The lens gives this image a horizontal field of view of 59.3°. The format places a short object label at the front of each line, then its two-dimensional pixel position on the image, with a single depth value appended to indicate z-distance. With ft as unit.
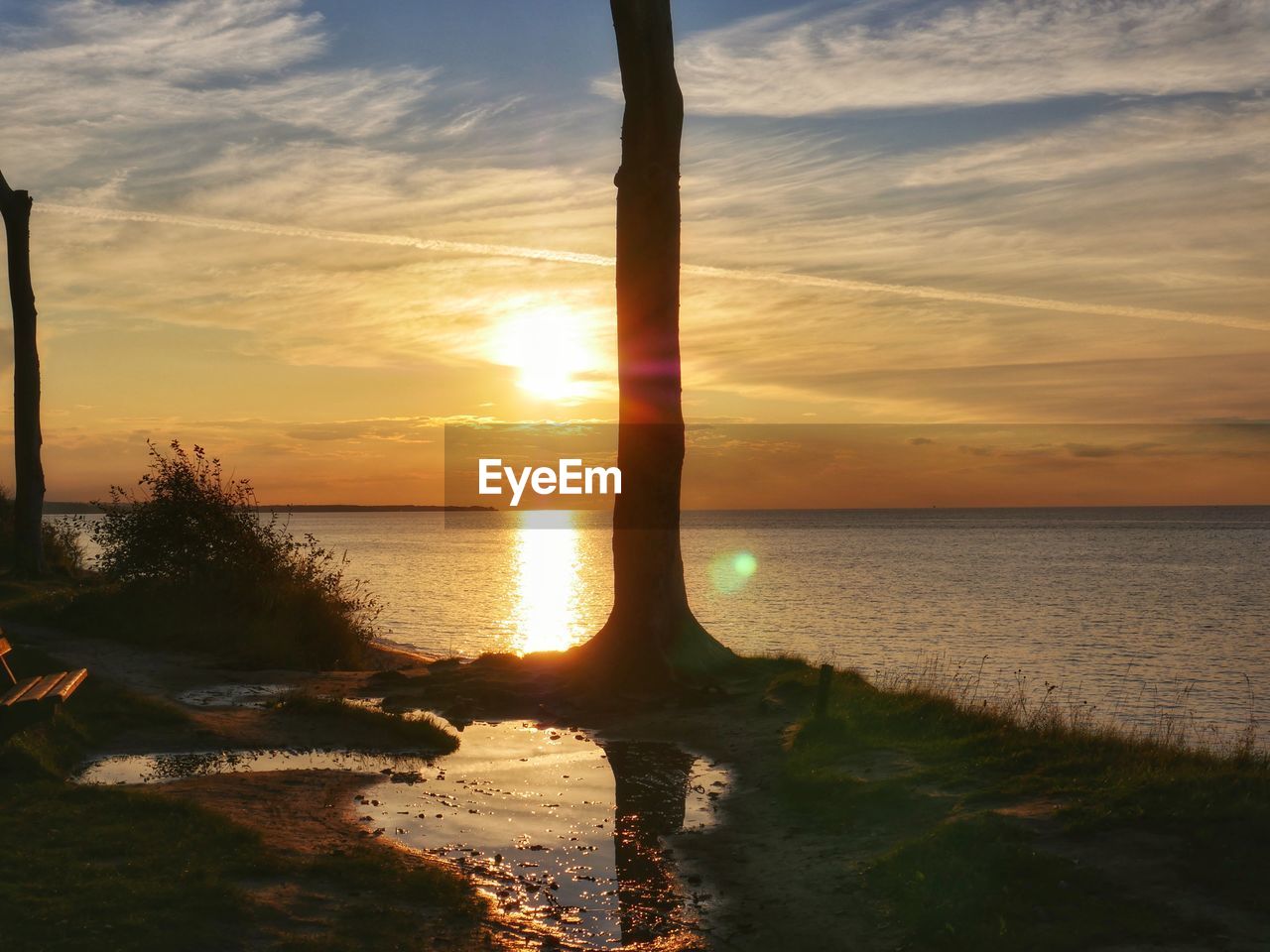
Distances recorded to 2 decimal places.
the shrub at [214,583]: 63.36
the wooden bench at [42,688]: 30.73
